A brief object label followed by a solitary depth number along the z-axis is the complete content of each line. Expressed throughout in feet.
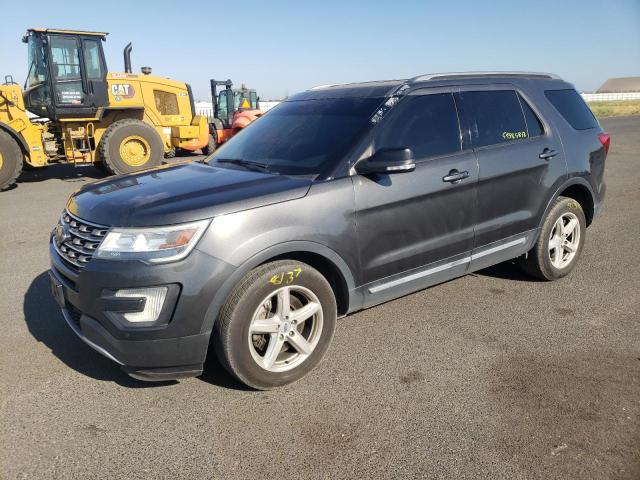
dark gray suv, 9.23
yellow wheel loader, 35.19
